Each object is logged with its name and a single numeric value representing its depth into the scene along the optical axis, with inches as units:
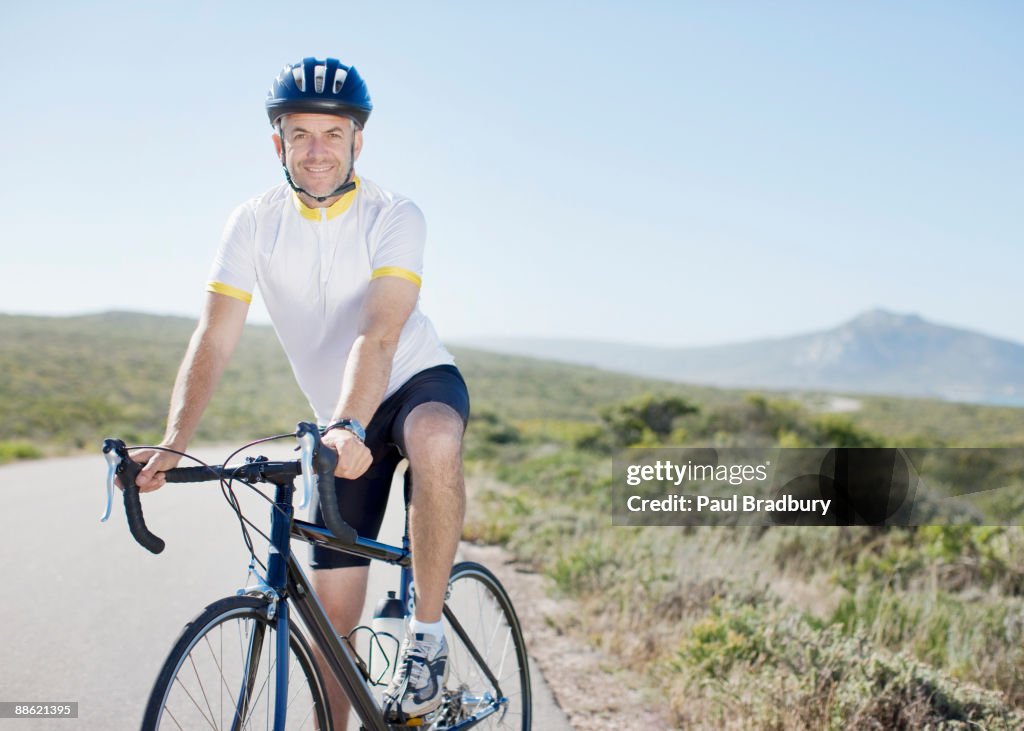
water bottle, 109.6
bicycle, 80.2
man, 103.6
